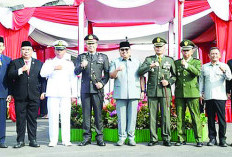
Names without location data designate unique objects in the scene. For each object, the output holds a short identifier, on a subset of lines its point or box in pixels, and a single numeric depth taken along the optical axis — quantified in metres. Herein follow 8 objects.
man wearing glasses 5.38
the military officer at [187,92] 5.28
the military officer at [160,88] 5.34
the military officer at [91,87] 5.41
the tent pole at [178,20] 6.42
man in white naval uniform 5.35
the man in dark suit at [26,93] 5.23
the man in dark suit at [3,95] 5.23
